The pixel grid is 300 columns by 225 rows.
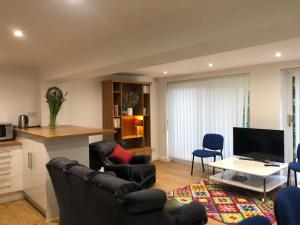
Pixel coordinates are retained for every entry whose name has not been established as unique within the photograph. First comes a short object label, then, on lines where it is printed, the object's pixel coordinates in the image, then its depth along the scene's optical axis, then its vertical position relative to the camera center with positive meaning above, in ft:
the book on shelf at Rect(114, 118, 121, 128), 18.33 -0.79
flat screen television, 14.02 -1.99
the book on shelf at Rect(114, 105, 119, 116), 18.44 +0.13
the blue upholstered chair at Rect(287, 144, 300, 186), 12.39 -2.86
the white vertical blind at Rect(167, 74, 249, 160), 17.20 +0.02
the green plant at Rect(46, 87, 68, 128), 13.52 +0.40
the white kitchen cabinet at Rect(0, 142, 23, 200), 12.66 -2.91
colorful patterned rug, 11.30 -4.62
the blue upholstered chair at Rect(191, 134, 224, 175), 16.69 -2.50
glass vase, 13.65 -0.55
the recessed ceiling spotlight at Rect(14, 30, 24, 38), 8.55 +2.78
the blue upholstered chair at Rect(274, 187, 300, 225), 5.45 -2.18
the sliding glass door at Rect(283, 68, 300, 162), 14.94 -0.20
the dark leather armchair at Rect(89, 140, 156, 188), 13.85 -3.11
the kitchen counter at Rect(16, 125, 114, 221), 10.53 -1.81
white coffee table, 12.82 -3.84
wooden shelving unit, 18.24 -0.31
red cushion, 14.88 -2.65
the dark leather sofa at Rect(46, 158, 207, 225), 6.12 -2.43
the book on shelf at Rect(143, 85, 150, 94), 20.11 +1.81
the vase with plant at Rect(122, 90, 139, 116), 19.34 +0.84
